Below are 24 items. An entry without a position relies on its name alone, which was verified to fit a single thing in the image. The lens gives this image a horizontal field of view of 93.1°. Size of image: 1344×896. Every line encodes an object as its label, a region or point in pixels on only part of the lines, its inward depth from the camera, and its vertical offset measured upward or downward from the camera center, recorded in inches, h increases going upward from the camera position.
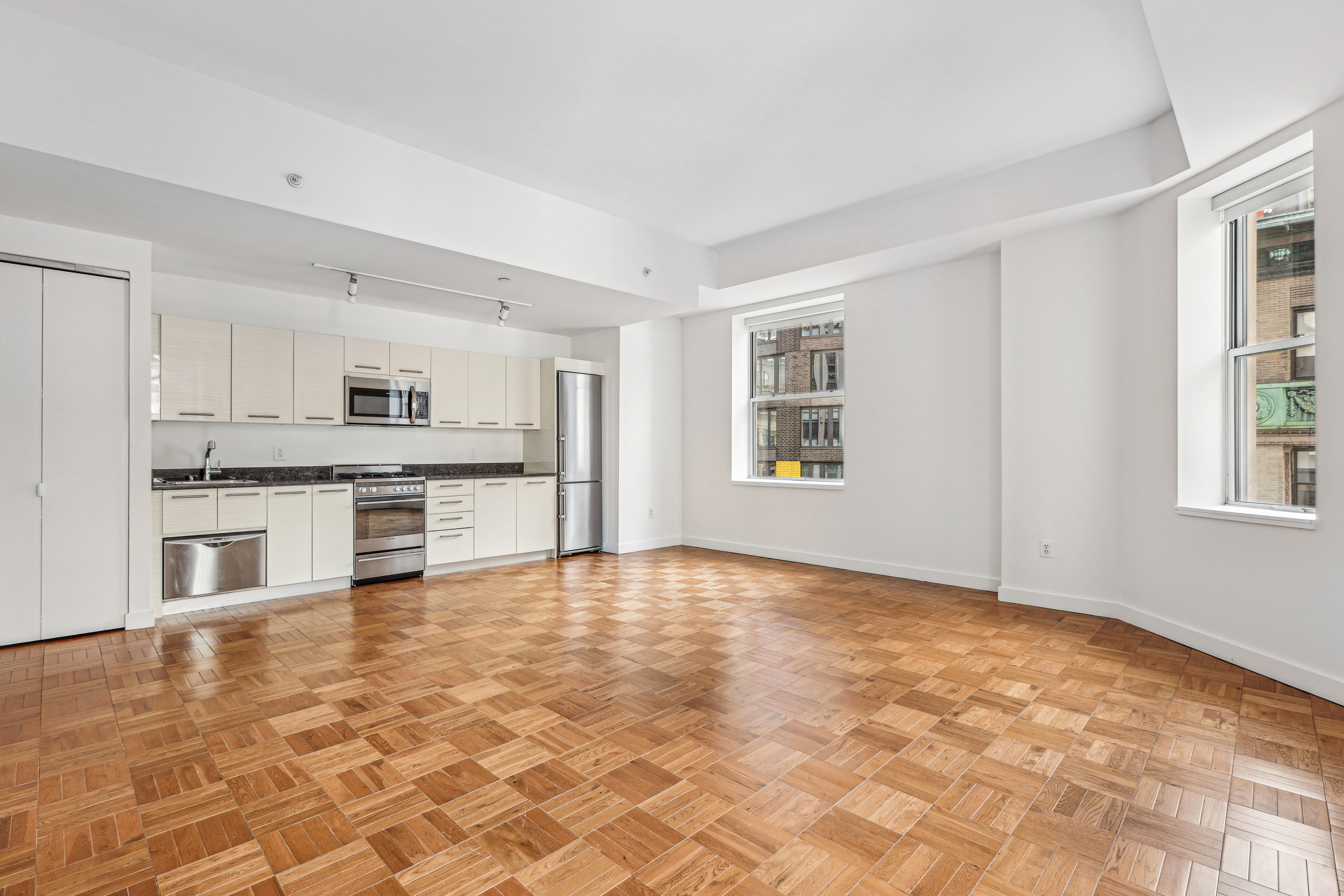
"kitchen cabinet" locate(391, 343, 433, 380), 224.1 +30.4
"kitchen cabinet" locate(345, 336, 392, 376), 213.6 +30.7
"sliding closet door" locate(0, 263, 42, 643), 140.7 -1.9
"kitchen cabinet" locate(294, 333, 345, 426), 202.5 +22.0
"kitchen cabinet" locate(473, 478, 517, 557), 234.5 -26.3
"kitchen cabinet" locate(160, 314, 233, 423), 177.3 +22.0
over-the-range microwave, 214.1 +15.7
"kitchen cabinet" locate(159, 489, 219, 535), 169.2 -17.3
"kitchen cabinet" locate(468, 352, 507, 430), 244.7 +21.9
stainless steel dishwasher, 169.9 -32.5
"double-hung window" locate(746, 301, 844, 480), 244.5 +22.4
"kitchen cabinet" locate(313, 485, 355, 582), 197.5 -26.6
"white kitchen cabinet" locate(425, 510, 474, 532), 222.4 -26.0
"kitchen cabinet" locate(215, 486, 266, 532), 178.2 -17.8
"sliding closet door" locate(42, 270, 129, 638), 146.0 -2.1
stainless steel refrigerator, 259.9 -4.3
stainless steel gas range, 207.0 -25.8
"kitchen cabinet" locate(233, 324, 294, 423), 190.4 +21.9
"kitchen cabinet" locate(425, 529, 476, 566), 222.5 -35.4
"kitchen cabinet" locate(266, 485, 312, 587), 187.5 -26.2
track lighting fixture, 185.0 +49.6
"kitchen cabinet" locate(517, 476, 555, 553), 247.0 -25.9
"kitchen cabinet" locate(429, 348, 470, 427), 234.4 +21.8
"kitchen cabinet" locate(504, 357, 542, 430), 256.1 +22.1
